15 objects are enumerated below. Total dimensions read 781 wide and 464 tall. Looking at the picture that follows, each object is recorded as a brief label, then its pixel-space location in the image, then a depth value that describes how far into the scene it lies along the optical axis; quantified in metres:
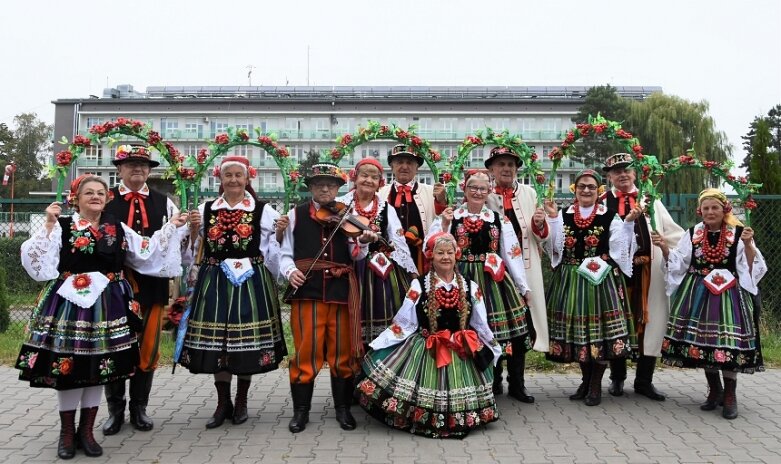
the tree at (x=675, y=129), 31.77
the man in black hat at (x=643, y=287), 6.24
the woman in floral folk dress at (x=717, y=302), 5.56
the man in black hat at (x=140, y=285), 5.20
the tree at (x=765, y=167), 9.66
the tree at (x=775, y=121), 45.16
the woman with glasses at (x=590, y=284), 5.85
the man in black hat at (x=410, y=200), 6.10
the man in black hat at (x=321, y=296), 5.21
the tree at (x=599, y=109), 32.50
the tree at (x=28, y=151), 46.94
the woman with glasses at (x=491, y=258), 5.73
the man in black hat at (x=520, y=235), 6.14
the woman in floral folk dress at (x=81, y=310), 4.43
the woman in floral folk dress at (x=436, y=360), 5.05
